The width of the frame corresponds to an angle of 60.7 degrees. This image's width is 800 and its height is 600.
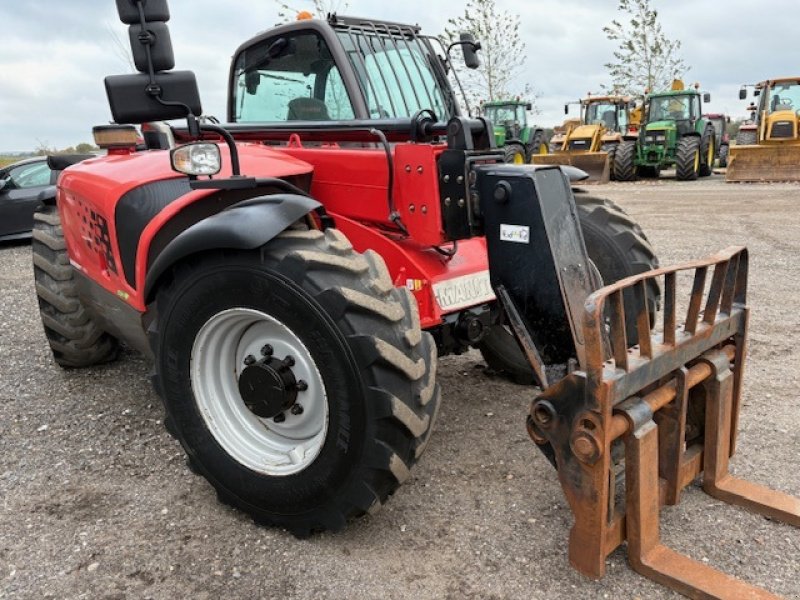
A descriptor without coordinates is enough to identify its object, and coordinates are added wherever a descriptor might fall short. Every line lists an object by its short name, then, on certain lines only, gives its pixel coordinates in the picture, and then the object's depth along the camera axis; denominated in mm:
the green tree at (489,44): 28766
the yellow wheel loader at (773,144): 16688
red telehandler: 2266
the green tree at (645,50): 30391
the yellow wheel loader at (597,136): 19188
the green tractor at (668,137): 19391
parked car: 11242
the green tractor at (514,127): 21297
